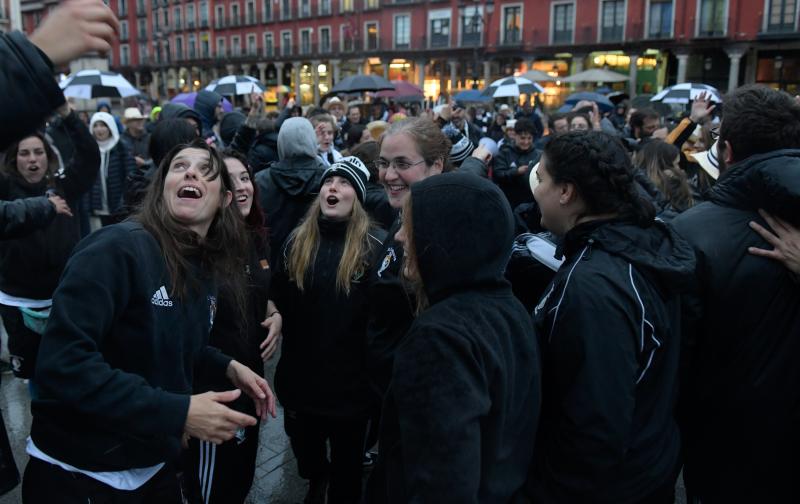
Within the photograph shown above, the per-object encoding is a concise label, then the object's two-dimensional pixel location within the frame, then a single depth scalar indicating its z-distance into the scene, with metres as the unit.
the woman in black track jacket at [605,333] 1.75
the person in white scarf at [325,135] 6.18
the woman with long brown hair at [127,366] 1.70
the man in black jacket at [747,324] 2.18
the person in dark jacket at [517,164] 6.66
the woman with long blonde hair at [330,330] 3.07
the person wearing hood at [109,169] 6.96
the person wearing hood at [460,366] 1.49
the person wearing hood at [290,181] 4.46
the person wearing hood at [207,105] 8.19
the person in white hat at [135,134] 8.02
